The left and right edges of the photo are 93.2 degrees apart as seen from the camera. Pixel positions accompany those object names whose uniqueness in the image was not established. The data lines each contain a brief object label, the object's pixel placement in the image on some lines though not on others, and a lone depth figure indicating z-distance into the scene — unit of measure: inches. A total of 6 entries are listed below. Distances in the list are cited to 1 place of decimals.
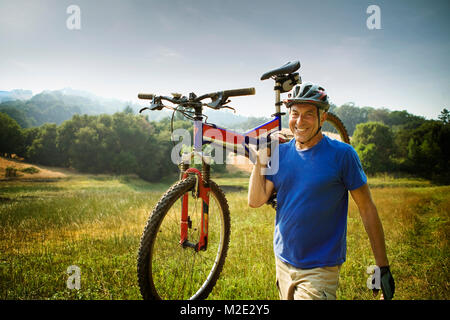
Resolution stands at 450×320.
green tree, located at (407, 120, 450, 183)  1375.5
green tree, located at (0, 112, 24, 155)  753.1
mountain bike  94.3
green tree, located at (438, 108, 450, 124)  1420.8
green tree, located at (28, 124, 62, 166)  1354.6
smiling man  74.3
